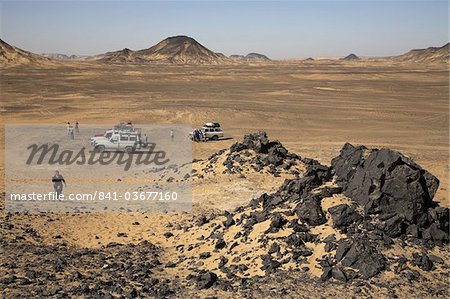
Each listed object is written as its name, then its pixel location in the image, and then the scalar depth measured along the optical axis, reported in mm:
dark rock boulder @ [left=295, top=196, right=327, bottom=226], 13188
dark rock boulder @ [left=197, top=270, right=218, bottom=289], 11375
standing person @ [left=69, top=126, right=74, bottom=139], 34600
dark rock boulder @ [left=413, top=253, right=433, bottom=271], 11594
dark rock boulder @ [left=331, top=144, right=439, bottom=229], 13234
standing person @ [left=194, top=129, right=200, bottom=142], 34659
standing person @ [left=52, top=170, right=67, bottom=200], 19562
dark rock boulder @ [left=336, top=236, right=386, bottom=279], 11188
